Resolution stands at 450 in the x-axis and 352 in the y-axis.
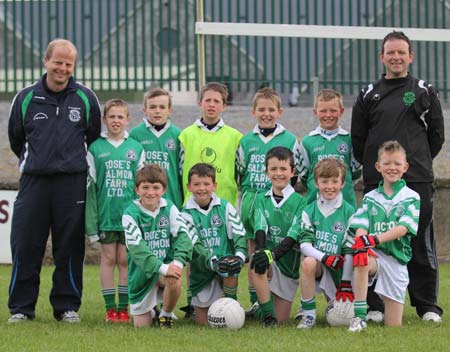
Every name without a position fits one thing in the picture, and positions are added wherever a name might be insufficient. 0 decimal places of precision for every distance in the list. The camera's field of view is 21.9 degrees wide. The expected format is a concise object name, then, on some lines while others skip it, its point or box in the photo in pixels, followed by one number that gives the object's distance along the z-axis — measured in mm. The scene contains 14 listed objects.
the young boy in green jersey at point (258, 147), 9148
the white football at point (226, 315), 8305
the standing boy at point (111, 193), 8953
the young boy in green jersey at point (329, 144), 9094
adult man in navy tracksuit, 8625
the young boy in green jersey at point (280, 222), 8719
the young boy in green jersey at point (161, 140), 9359
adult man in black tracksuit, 8609
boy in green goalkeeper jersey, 9289
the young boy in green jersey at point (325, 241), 8406
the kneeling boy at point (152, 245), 8367
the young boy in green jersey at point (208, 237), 8695
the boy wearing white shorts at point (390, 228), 8266
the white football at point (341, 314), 8297
